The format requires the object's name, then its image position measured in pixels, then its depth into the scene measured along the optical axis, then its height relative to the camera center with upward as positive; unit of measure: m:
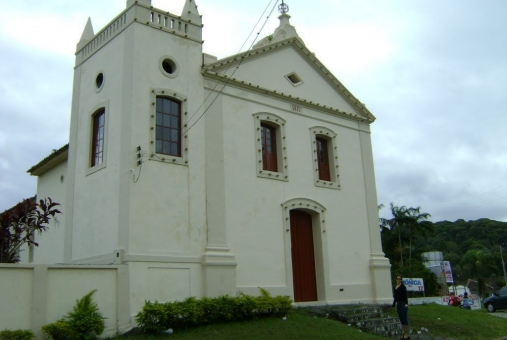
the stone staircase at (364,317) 15.48 -1.14
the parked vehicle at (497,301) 28.66 -1.40
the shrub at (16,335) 10.45 -0.80
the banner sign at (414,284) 24.72 -0.23
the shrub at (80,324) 11.21 -0.69
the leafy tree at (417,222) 42.47 +4.68
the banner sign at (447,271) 38.59 +0.52
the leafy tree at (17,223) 12.41 +1.76
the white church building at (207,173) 14.21 +3.69
